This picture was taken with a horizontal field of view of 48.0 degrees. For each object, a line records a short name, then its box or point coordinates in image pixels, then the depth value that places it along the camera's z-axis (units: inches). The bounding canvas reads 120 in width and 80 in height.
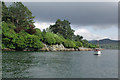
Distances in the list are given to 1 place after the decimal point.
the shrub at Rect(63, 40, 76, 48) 5060.0
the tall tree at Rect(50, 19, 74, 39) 6614.2
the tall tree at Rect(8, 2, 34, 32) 3960.1
